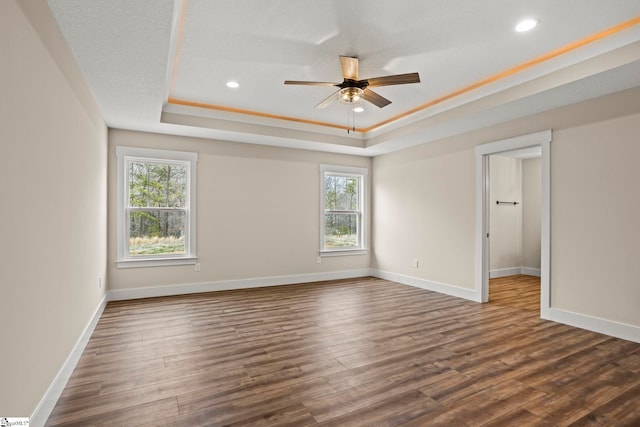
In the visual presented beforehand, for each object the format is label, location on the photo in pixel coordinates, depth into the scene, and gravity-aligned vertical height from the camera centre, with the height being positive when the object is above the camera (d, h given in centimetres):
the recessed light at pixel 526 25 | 270 +152
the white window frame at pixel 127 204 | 481 +8
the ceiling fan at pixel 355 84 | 309 +121
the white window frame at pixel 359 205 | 634 +7
